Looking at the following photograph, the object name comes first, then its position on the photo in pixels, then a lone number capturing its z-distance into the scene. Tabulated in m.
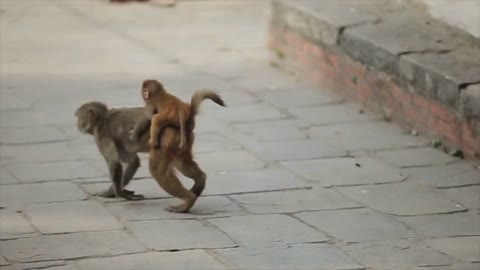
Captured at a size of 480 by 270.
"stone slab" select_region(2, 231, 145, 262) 10.38
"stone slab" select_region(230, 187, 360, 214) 11.94
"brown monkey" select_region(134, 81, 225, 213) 11.30
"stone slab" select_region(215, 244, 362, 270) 10.35
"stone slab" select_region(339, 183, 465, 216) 12.00
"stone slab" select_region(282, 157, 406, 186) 12.94
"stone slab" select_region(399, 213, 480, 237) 11.38
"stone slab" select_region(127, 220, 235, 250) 10.75
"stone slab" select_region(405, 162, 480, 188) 12.88
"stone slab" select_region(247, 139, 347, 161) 13.76
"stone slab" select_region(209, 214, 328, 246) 10.96
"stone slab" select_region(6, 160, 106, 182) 12.75
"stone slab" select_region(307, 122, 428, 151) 14.26
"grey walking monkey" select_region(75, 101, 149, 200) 11.88
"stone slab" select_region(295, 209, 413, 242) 11.22
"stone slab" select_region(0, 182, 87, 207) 11.95
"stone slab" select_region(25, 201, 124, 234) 11.14
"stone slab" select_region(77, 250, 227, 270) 10.18
